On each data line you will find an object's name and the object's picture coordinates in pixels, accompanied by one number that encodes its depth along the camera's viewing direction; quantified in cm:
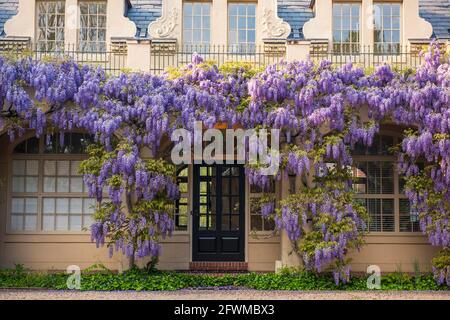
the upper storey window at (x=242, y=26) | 1486
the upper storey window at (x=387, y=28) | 1486
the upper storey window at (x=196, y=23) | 1493
